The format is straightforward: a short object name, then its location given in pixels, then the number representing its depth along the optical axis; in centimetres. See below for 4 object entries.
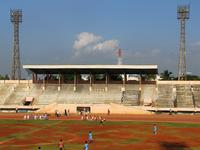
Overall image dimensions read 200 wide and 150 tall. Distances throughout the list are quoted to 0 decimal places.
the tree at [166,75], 17462
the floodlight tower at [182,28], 12694
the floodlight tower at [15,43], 13900
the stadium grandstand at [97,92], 10756
